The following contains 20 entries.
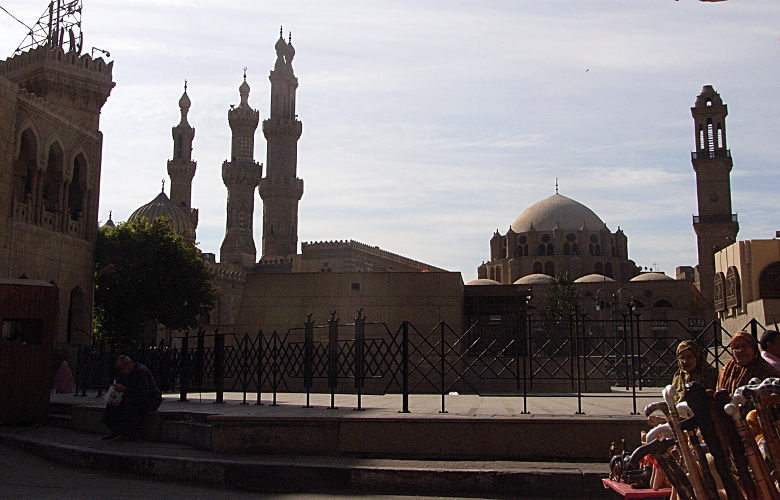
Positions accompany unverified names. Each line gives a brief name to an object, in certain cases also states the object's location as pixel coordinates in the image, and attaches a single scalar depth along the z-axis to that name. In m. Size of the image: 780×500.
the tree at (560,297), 47.72
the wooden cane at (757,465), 3.59
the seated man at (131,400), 9.37
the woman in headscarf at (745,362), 4.66
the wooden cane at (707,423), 3.73
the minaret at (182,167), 65.69
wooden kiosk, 11.16
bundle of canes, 3.69
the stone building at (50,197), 20.17
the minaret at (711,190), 50.50
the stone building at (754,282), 23.28
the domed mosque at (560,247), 65.31
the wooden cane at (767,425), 3.63
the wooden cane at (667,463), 3.83
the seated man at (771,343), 4.89
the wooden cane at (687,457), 3.72
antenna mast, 29.45
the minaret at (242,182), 63.66
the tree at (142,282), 28.94
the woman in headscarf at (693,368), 5.21
